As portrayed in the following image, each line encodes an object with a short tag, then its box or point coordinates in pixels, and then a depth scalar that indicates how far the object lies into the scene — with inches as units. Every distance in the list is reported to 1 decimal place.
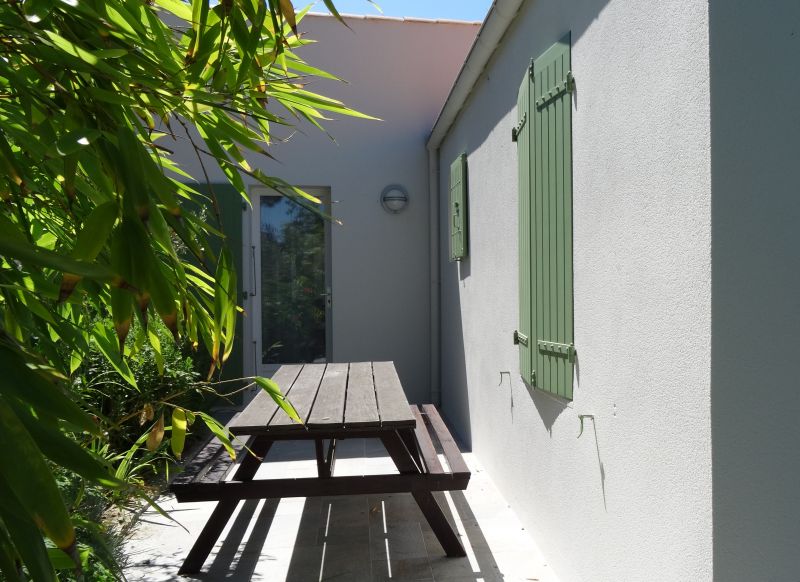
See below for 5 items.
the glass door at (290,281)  278.2
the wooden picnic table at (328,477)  112.9
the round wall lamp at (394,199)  272.5
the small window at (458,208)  204.1
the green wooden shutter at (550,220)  108.5
